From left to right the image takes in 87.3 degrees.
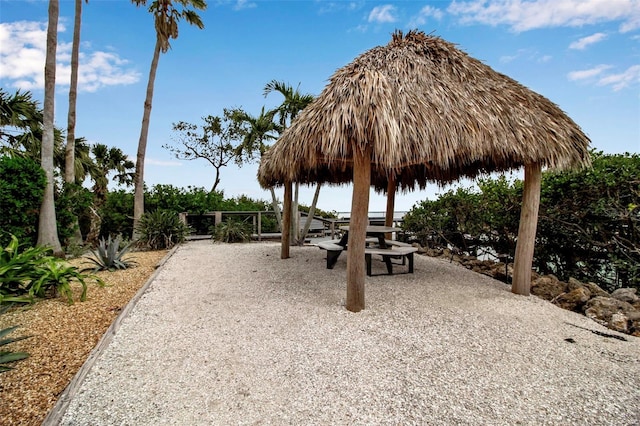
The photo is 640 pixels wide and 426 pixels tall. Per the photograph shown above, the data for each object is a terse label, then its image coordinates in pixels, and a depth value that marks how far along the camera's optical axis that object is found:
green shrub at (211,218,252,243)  11.47
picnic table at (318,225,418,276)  5.97
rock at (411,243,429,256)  9.21
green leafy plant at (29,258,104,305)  4.41
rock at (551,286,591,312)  4.83
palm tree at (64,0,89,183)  10.20
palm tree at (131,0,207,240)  11.87
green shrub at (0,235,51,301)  4.20
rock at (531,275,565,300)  5.43
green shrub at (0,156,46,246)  7.22
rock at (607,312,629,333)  4.10
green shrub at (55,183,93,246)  9.13
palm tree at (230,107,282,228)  11.25
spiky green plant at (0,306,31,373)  2.91
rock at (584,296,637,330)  4.40
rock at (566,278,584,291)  5.41
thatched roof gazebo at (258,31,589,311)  3.80
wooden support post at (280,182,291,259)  7.98
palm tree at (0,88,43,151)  10.09
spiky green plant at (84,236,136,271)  6.59
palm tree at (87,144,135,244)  11.16
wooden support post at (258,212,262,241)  12.00
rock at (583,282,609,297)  5.23
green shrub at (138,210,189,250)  9.92
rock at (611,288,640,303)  4.84
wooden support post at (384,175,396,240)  8.66
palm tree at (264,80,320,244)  10.95
